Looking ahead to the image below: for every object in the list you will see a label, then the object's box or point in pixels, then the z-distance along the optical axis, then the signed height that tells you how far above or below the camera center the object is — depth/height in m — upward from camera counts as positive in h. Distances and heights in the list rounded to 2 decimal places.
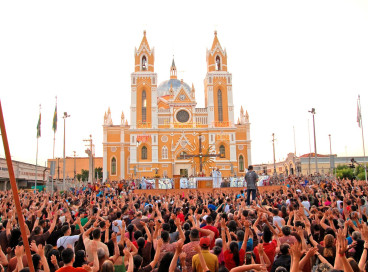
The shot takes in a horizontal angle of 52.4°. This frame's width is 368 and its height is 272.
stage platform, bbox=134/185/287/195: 27.46 -1.42
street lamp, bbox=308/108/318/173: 33.31 +4.98
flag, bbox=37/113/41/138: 31.02 +3.82
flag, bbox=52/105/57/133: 29.07 +3.86
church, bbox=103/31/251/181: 54.78 +6.17
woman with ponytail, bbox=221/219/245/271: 5.46 -1.26
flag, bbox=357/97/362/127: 28.13 +3.87
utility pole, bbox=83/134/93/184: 43.42 +3.13
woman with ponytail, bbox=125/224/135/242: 7.56 -1.23
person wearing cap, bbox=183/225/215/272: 5.64 -1.16
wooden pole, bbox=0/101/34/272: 4.03 -0.12
